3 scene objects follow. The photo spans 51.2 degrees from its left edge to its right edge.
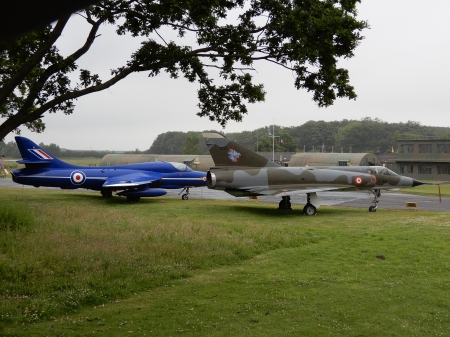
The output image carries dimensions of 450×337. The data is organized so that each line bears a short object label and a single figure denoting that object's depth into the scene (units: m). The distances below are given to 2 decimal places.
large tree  10.23
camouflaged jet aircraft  24.38
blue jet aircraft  29.33
